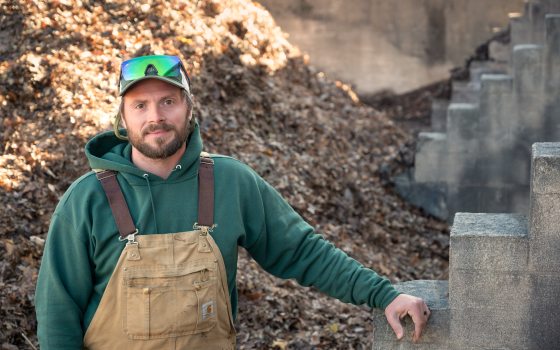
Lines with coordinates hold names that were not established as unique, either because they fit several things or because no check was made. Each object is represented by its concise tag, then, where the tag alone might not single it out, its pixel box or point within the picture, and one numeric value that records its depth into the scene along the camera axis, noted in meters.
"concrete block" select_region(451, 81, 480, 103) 11.40
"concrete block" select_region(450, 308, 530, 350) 4.38
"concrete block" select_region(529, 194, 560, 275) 4.24
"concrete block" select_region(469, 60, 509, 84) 11.98
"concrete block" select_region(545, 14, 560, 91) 8.81
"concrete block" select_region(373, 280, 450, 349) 4.40
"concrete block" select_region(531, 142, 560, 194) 4.22
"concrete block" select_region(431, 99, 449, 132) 11.37
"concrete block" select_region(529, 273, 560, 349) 4.32
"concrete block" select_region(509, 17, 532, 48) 11.30
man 3.89
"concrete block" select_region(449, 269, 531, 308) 4.34
